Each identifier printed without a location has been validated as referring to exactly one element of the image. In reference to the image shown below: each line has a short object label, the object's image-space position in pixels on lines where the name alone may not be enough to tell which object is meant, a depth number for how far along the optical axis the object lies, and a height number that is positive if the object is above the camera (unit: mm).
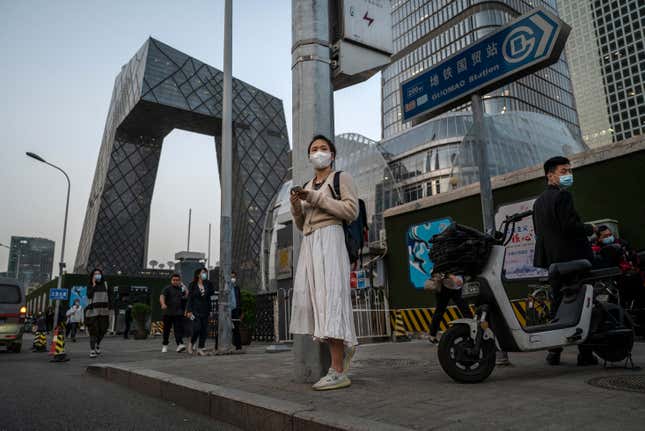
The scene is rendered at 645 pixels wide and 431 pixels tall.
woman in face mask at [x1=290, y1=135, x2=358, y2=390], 3283 +296
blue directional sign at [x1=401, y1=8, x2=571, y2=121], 4639 +2765
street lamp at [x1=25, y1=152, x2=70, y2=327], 21641 +4066
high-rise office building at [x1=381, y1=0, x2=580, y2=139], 75125 +47270
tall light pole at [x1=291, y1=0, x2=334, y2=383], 4184 +2177
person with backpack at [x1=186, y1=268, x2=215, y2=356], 9109 +211
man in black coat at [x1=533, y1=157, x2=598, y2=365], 3941 +683
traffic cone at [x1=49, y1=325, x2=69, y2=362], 8585 -589
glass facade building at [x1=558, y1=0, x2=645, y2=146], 101188 +58250
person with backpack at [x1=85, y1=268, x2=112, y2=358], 8859 +167
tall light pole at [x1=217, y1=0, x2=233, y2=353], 9172 +2674
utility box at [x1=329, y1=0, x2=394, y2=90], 4414 +2707
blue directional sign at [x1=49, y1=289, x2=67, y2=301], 21742 +1154
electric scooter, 3393 -151
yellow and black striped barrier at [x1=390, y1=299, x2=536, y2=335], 10492 -215
